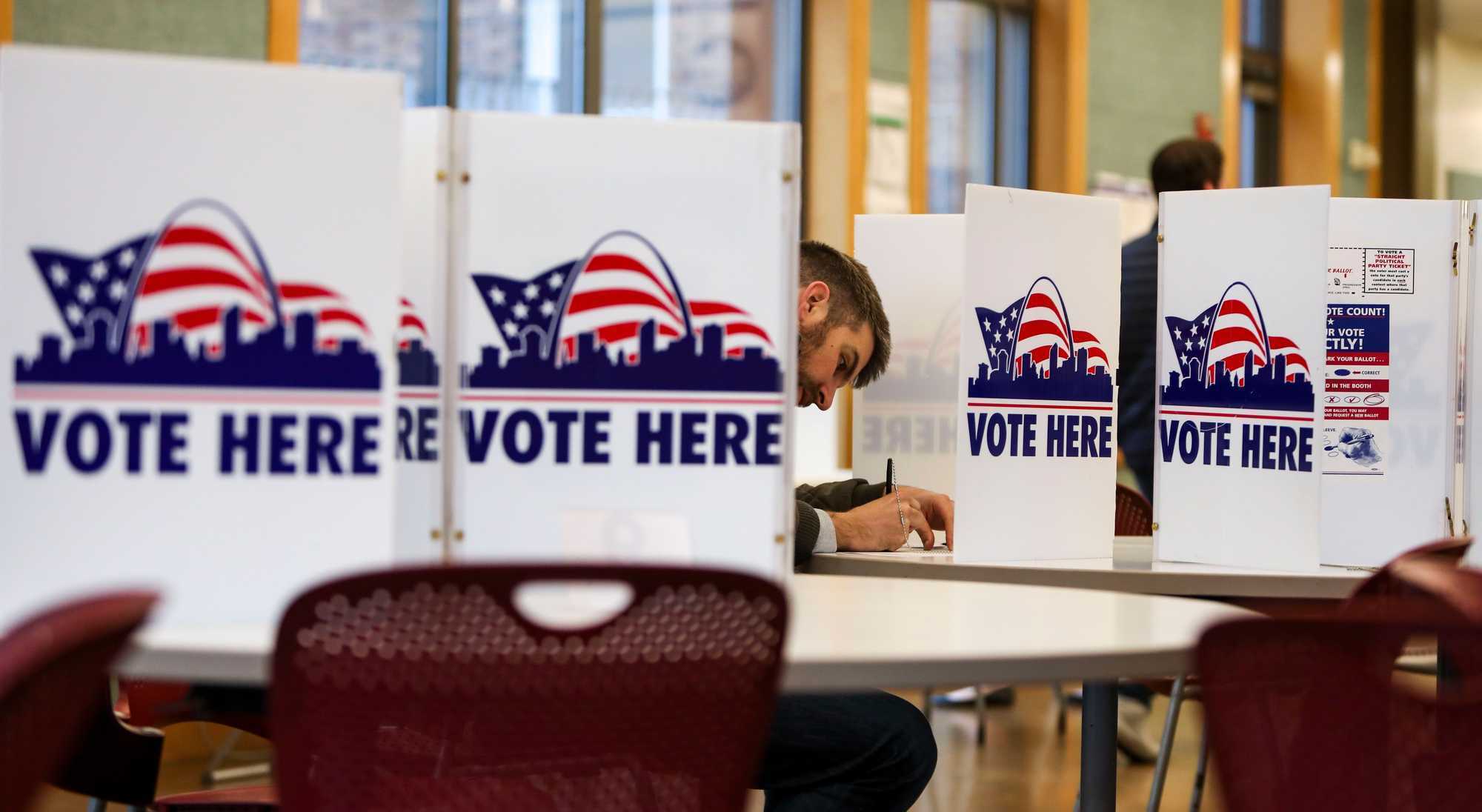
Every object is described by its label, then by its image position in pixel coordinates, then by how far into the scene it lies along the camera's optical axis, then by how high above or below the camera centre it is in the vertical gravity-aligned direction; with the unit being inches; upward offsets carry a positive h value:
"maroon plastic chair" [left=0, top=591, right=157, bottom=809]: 155.9 -6.4
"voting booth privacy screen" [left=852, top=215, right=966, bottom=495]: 319.0 +1.9
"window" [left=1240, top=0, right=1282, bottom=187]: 781.4 +69.2
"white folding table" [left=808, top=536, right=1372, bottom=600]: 297.4 -11.6
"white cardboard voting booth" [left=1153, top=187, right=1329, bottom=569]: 302.4 -0.2
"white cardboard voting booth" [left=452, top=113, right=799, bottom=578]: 275.2 -0.2
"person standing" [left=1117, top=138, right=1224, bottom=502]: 367.9 +7.3
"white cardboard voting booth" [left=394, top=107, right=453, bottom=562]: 275.8 +0.5
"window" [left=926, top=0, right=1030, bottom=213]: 617.0 +54.8
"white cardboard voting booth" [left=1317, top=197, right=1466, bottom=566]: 314.6 +0.0
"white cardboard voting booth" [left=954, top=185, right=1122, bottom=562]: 301.1 -0.3
